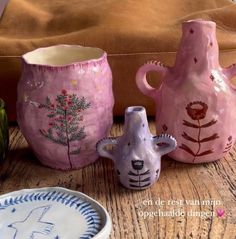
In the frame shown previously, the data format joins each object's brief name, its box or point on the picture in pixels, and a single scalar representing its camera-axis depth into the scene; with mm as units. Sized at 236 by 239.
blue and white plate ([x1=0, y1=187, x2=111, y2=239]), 377
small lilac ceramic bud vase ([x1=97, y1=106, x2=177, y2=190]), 464
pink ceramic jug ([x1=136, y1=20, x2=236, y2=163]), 494
